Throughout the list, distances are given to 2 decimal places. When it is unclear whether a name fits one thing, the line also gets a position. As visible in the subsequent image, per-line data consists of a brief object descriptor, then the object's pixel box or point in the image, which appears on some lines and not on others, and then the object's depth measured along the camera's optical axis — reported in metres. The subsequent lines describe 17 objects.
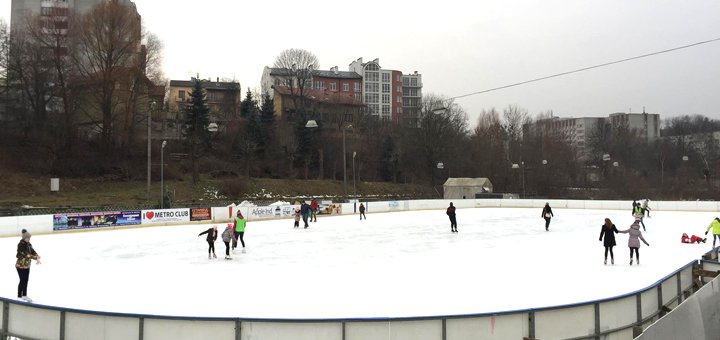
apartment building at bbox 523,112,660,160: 82.31
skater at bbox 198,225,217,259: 15.40
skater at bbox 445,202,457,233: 22.80
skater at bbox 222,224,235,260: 15.45
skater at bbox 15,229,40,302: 9.76
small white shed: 55.16
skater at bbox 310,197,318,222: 30.28
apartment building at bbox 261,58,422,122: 91.03
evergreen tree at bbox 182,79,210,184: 51.61
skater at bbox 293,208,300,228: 26.12
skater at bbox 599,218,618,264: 13.41
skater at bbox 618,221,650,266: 13.24
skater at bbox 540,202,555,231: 23.25
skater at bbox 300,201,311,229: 26.39
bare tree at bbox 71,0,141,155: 43.91
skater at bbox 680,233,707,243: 17.73
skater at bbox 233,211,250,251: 16.53
